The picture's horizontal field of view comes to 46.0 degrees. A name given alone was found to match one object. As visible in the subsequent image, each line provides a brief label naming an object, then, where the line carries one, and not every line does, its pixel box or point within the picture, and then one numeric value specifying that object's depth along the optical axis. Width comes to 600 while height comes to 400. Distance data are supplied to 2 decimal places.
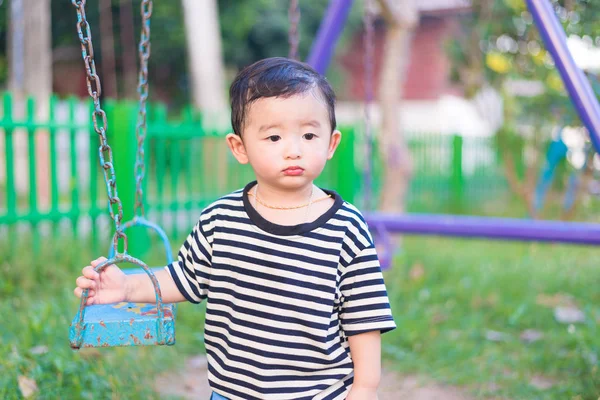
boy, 1.46
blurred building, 17.95
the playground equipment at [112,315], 1.53
